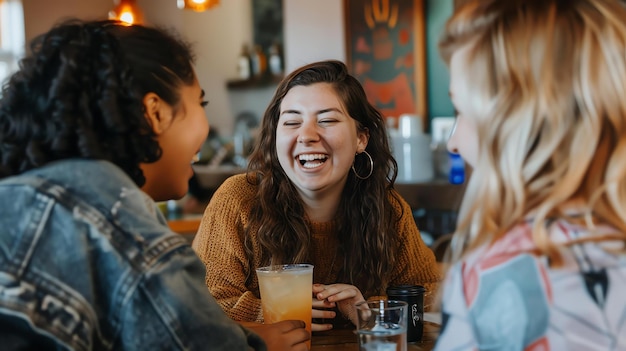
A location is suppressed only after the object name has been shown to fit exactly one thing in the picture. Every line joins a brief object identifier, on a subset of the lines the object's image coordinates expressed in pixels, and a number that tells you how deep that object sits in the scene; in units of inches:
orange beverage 63.9
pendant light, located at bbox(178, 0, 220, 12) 154.4
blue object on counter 166.2
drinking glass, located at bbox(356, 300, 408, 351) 55.1
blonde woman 39.9
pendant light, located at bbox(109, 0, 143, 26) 173.5
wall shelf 251.9
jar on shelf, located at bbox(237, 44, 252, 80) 263.3
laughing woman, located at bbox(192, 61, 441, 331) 83.0
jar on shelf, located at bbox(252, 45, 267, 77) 258.7
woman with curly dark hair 42.7
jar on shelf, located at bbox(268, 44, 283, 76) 251.0
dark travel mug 65.1
